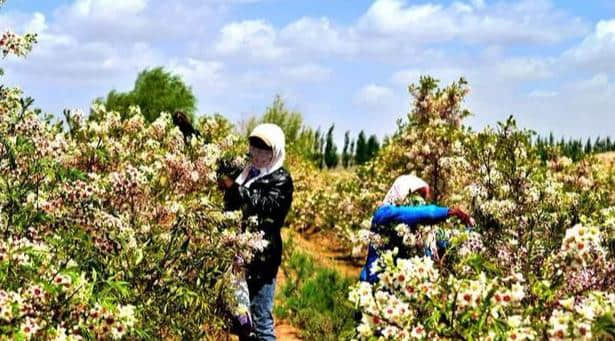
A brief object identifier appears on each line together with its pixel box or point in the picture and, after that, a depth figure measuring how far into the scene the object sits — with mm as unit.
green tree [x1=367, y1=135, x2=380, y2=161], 46656
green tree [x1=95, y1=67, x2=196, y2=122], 50688
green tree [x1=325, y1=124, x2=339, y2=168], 46000
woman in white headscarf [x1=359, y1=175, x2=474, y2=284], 6090
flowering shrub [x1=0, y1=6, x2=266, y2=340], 3688
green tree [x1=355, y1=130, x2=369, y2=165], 46969
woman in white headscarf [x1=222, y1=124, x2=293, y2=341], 6312
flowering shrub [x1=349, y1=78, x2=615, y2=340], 3340
